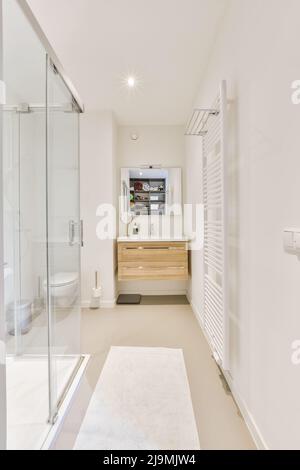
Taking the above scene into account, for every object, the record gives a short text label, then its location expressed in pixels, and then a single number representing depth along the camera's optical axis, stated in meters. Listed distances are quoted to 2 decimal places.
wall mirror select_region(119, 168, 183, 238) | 3.87
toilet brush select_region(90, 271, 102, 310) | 3.35
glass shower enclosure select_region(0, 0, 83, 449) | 1.60
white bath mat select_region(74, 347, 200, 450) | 1.33
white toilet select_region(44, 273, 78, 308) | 1.90
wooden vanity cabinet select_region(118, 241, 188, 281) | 3.45
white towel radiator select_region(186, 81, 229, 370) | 1.62
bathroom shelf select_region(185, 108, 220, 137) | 1.96
